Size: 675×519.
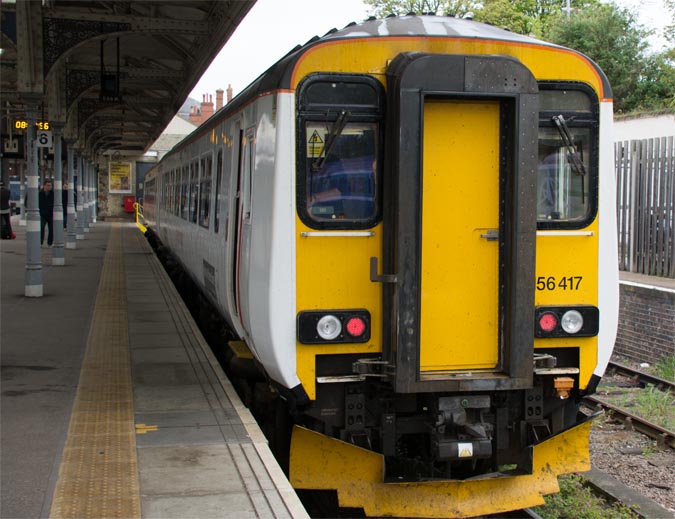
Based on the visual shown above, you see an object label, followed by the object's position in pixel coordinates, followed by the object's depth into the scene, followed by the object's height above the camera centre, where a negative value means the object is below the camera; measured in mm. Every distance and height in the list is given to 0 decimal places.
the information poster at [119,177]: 56094 +2443
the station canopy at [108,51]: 12555 +2928
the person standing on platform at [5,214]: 24875 -43
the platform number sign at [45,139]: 16297 +1427
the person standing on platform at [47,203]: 23573 +278
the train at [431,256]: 5168 -244
